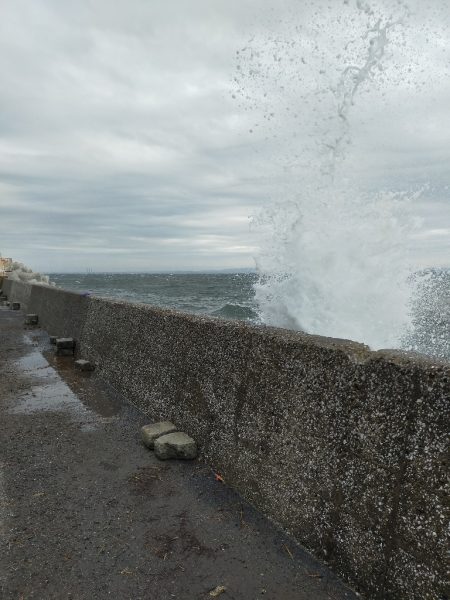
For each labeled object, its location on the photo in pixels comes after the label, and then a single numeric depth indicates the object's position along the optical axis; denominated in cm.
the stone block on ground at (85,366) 584
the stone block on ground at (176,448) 323
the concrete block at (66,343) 677
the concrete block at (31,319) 1020
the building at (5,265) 2262
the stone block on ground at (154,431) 343
